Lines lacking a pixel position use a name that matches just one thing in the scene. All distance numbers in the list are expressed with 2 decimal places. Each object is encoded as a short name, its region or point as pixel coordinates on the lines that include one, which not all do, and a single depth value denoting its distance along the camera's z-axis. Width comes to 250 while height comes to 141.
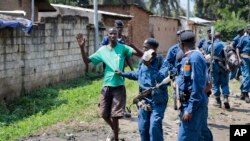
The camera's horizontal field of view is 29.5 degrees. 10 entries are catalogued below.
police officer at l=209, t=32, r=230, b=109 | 10.64
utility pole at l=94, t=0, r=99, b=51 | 17.21
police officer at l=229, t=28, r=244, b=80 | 12.18
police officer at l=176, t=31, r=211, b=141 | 5.24
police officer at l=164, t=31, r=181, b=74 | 7.69
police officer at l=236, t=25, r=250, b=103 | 11.84
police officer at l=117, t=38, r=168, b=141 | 6.14
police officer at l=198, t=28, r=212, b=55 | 11.02
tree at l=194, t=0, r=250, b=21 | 38.81
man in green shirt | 7.07
